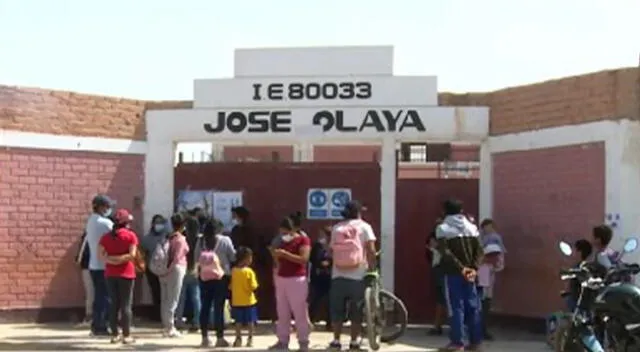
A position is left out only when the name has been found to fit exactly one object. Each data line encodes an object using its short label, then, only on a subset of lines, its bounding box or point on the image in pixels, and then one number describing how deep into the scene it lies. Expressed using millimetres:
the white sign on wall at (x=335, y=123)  16500
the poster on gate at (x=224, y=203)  17016
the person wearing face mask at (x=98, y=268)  14594
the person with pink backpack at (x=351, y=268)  12883
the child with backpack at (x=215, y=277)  13836
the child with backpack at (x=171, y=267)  14539
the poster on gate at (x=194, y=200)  17078
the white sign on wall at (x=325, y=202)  16812
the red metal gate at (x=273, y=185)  16750
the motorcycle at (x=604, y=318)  9117
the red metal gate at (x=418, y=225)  16734
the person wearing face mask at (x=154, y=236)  15828
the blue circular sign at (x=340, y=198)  16812
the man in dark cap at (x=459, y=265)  12891
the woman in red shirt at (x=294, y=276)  13000
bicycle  12859
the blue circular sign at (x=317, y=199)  16859
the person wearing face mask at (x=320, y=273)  15452
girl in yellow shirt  13664
